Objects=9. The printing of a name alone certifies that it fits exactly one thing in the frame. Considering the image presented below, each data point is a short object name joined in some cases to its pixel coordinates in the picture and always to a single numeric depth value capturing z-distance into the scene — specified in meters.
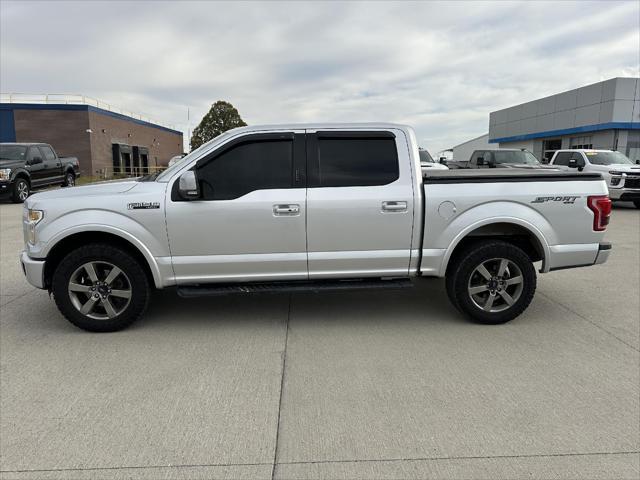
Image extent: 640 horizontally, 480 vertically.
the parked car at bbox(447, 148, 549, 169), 18.06
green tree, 63.50
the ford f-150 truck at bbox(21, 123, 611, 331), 4.40
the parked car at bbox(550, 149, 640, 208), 14.72
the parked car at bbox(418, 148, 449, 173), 17.77
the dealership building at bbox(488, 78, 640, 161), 31.23
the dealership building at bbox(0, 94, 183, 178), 36.03
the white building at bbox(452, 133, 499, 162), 65.63
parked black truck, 15.77
